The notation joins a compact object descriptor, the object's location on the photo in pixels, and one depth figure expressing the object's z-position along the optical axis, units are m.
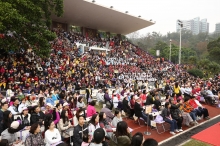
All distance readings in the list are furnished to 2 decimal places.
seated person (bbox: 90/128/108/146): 3.44
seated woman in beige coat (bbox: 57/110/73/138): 5.16
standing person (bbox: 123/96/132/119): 8.53
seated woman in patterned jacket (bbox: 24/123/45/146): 4.07
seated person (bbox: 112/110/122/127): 5.77
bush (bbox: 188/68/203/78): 30.52
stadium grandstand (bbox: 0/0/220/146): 4.75
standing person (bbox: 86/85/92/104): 11.05
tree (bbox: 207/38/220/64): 39.78
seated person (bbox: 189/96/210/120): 8.45
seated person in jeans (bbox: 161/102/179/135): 7.04
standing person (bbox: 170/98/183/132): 7.12
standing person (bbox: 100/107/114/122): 6.39
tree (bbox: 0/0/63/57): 11.42
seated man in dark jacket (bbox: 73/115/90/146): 4.44
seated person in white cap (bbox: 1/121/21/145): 4.26
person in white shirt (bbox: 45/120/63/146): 4.28
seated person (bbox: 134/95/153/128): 7.52
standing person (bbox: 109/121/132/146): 4.20
